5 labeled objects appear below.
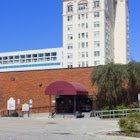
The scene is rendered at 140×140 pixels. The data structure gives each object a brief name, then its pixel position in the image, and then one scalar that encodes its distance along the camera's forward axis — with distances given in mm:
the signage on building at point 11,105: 35137
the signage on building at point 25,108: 34251
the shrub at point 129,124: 17904
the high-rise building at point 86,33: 96202
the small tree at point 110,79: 32040
